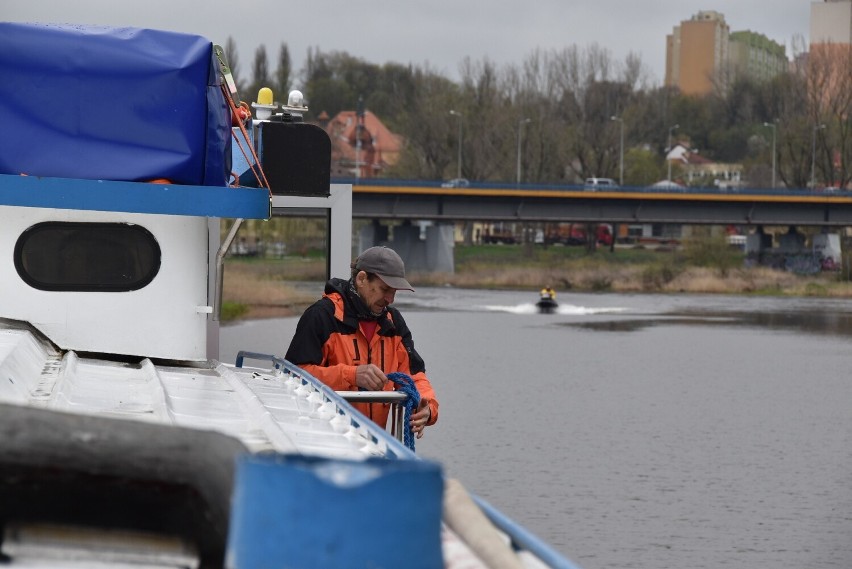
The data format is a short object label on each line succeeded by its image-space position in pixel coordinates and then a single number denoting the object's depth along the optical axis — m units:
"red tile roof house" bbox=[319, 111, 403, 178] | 124.41
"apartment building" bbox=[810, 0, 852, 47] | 181.38
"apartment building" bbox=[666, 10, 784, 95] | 148.25
